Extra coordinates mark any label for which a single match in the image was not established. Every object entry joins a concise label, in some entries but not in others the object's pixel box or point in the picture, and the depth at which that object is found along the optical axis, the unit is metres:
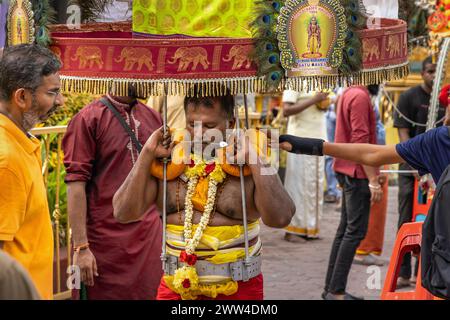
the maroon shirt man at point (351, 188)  7.49
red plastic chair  5.13
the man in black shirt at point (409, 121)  8.09
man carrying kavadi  4.41
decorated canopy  4.04
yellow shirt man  3.74
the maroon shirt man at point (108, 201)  5.61
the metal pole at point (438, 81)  7.36
